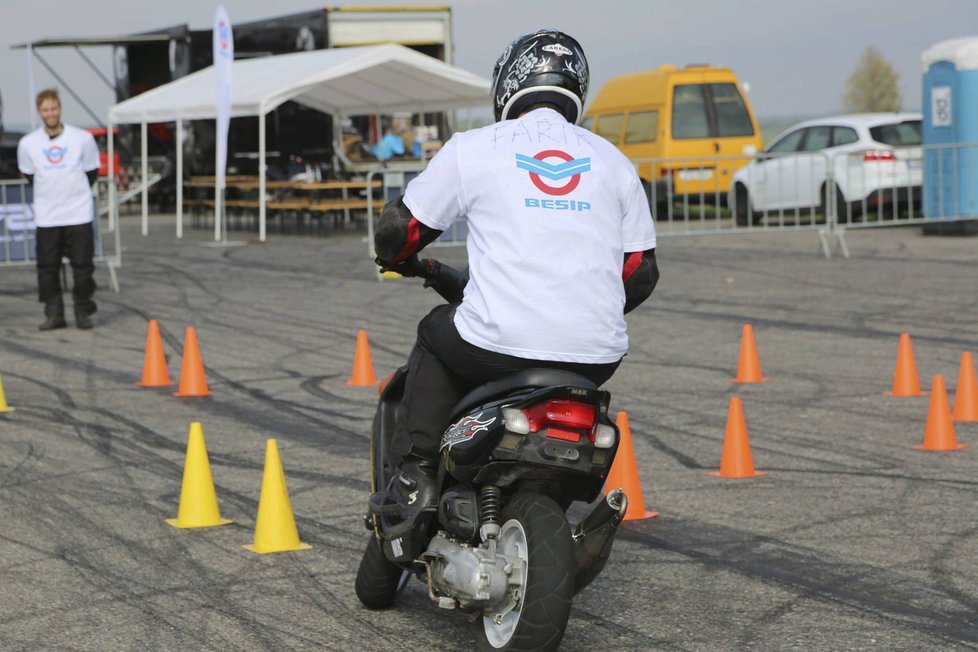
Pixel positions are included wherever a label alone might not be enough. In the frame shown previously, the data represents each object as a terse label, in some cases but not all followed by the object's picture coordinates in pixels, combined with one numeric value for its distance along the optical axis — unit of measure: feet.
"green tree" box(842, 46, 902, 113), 323.98
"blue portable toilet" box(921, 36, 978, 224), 65.98
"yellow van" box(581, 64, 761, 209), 85.97
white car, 67.21
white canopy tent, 76.23
